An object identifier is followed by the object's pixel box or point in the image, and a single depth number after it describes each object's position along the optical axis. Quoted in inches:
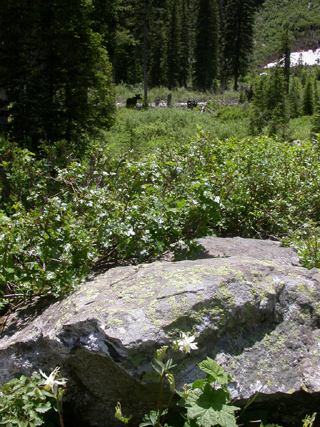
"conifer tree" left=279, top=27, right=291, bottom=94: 1487.6
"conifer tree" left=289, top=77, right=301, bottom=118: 1378.9
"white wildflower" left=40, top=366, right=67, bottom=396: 71.9
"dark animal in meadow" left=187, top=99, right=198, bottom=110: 1167.9
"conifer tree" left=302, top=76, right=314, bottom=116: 1427.2
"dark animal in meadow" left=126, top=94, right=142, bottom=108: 1181.7
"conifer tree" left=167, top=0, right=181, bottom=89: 2004.2
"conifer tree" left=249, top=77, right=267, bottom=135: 694.2
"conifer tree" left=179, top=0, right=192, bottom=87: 2273.6
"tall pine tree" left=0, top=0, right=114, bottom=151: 271.9
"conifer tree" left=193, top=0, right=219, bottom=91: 1941.4
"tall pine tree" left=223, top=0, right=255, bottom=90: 1956.2
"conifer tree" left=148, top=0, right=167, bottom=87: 2076.0
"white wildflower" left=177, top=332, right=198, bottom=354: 76.4
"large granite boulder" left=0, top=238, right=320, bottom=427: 87.0
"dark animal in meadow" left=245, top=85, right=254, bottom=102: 1262.5
